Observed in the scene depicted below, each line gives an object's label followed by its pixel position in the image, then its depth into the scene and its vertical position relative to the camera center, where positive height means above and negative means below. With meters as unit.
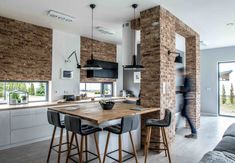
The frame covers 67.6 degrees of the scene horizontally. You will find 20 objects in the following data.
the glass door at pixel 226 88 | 7.53 -0.14
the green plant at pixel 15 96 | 4.37 -0.29
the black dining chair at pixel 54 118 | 2.96 -0.59
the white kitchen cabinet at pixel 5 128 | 3.76 -0.94
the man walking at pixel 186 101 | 4.66 -0.47
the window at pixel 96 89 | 6.29 -0.17
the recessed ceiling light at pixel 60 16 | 3.87 +1.59
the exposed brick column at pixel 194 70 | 5.43 +0.46
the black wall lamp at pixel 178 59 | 4.19 +0.61
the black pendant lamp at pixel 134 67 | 3.60 +0.37
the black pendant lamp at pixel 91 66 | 3.80 +0.40
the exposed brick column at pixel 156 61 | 3.65 +0.52
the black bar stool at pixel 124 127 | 2.62 -0.67
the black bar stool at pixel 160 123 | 3.11 -0.70
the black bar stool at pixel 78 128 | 2.52 -0.67
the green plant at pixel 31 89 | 4.94 -0.13
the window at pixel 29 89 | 4.45 -0.12
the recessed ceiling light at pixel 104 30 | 4.97 +1.58
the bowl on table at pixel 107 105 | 3.26 -0.38
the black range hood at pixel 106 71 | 6.12 +0.49
